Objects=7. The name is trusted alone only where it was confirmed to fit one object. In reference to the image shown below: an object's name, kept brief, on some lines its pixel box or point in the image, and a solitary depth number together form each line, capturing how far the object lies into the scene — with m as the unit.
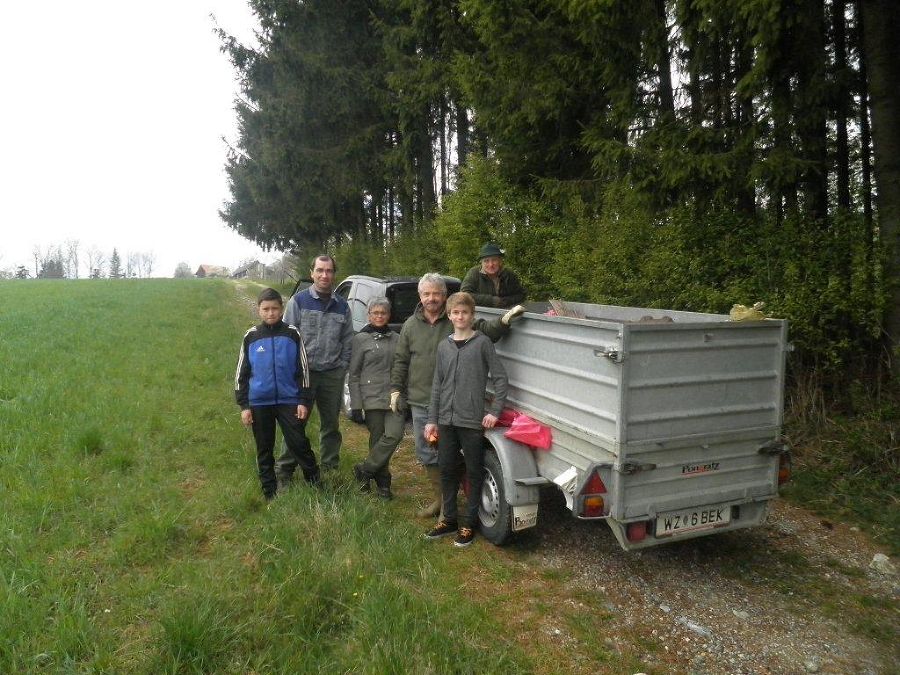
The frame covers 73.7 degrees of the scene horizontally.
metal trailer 3.35
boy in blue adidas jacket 4.70
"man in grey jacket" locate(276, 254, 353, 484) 5.16
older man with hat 5.48
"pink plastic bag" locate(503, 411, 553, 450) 4.00
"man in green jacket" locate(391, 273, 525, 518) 4.65
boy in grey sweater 4.19
